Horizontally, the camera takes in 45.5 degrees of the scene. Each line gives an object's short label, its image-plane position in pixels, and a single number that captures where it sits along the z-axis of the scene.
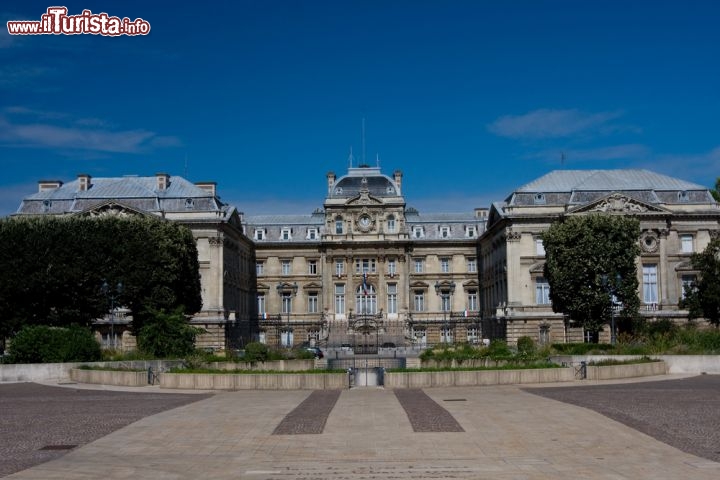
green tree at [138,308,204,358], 45.44
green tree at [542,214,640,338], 59.97
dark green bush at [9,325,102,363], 39.94
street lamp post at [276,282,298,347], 92.09
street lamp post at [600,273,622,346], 50.09
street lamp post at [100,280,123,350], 51.30
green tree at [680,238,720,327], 56.75
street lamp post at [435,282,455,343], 91.31
